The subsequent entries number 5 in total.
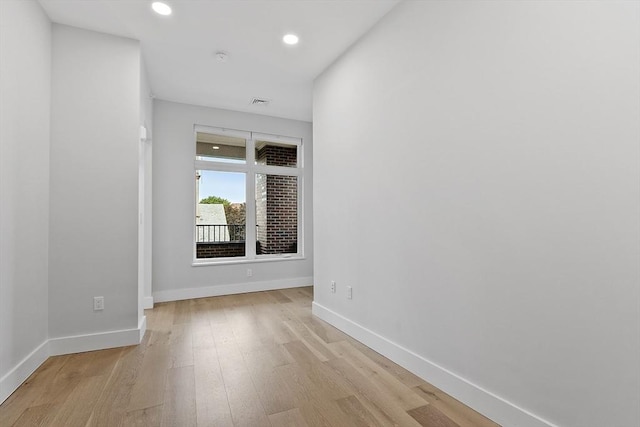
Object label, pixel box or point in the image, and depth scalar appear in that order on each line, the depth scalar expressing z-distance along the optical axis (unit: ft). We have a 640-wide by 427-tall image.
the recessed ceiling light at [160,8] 8.01
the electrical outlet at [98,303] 8.98
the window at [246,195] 15.83
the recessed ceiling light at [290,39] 9.40
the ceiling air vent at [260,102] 14.42
